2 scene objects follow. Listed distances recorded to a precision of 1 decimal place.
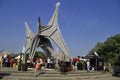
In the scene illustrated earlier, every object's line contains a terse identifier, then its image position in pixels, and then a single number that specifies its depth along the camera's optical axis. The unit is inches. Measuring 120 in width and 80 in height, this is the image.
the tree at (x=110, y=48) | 1326.0
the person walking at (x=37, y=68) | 353.4
